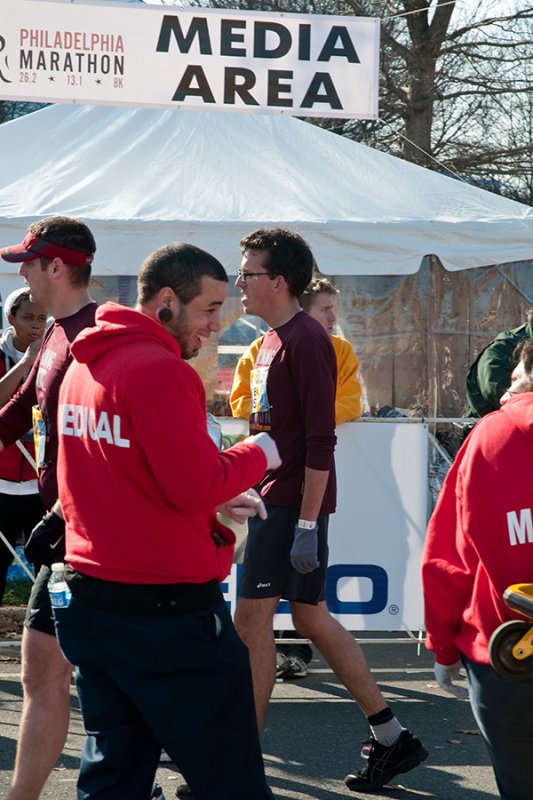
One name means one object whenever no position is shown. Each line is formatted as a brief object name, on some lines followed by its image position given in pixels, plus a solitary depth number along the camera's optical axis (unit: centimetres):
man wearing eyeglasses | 855
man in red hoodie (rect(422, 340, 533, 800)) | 545
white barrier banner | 1219
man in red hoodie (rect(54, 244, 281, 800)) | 538
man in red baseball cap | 703
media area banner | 1412
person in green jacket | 1131
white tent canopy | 1545
